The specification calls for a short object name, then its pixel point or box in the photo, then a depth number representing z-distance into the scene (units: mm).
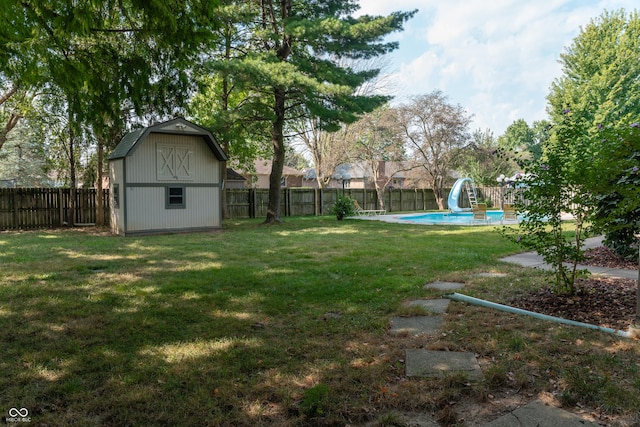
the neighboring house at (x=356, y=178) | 40362
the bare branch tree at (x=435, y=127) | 25406
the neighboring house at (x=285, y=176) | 44750
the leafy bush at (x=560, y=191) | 4234
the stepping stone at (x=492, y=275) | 5936
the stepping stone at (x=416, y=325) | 3661
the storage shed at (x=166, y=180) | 12766
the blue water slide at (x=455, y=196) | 21797
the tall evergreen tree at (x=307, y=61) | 13141
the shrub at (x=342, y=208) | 18250
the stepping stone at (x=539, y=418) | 2178
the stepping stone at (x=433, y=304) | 4285
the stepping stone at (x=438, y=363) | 2812
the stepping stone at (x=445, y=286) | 5242
